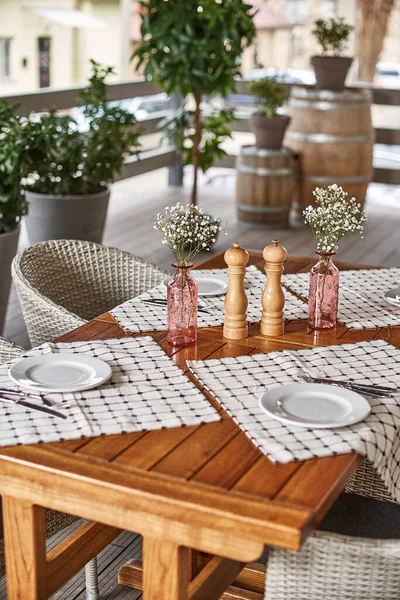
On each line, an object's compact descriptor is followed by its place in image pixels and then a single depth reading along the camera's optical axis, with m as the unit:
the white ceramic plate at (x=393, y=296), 2.46
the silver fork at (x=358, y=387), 1.85
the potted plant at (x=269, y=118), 5.90
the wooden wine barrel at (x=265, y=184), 5.91
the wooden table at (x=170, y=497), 1.44
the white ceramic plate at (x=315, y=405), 1.70
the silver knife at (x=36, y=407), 1.73
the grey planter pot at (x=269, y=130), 5.89
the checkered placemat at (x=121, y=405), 1.67
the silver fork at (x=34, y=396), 1.78
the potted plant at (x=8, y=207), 3.77
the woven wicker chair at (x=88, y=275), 2.87
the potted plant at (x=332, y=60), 6.01
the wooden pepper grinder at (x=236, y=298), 2.17
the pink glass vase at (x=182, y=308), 2.12
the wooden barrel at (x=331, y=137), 6.07
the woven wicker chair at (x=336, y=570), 1.48
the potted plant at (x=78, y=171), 4.52
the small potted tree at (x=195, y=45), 5.26
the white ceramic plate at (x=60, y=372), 1.84
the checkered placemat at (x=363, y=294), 2.35
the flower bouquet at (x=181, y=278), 2.11
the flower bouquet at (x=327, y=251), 2.21
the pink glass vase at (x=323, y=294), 2.25
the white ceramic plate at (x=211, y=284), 2.52
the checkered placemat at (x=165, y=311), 2.28
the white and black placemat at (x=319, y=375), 1.63
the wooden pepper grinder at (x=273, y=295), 2.20
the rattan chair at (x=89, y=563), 2.22
